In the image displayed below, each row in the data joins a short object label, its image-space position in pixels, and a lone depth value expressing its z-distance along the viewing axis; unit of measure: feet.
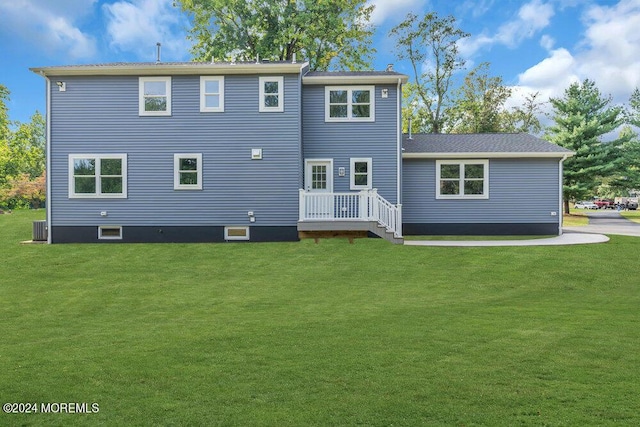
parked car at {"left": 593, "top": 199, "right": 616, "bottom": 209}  231.07
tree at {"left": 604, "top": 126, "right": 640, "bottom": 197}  124.06
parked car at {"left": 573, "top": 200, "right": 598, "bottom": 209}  227.12
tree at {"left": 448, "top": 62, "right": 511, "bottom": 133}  130.41
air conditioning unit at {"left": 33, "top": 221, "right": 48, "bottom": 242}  59.77
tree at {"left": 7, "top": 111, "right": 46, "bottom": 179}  137.49
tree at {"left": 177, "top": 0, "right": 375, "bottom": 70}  98.78
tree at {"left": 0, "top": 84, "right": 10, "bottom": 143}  134.39
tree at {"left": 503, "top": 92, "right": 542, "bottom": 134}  149.18
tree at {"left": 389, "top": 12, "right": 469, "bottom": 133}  112.68
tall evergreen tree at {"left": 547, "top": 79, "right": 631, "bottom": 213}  119.96
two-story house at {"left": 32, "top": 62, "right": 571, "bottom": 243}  58.54
